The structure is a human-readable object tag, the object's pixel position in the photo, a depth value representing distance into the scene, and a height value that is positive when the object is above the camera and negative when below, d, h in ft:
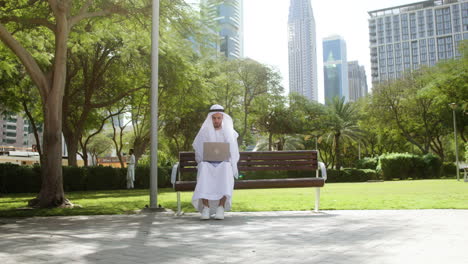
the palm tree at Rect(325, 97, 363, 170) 175.42 +17.68
